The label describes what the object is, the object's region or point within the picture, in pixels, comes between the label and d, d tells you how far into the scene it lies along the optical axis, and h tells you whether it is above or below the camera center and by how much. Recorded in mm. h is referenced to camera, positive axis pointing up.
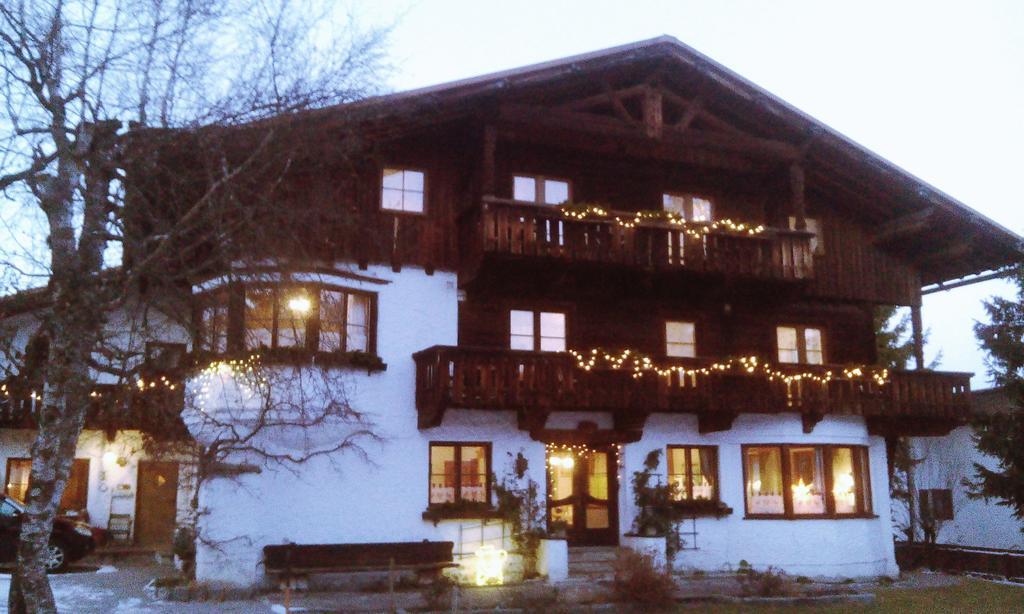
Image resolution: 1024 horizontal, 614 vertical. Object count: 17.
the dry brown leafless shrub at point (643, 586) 15734 -1607
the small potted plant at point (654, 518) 19188 -618
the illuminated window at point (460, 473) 18875 +273
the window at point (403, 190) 19641 +5961
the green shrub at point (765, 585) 16984 -1747
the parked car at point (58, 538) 18500 -987
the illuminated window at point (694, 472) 20781 +310
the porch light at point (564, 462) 20312 +516
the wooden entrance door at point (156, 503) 25500 -400
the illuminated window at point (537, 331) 20250 +3230
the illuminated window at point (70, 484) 25094 +107
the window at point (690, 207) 22453 +6418
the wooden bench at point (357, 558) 16656 -1237
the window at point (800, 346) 22875 +3288
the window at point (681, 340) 21750 +3259
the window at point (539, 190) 21016 +6369
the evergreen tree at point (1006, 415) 19141 +1453
